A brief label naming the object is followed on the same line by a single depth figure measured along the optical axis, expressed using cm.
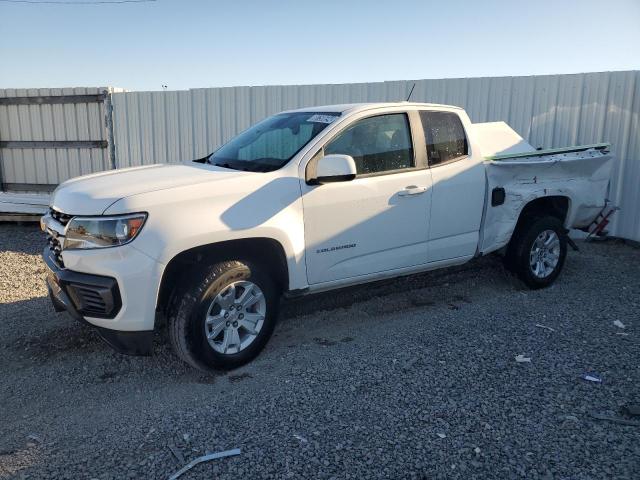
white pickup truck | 351
